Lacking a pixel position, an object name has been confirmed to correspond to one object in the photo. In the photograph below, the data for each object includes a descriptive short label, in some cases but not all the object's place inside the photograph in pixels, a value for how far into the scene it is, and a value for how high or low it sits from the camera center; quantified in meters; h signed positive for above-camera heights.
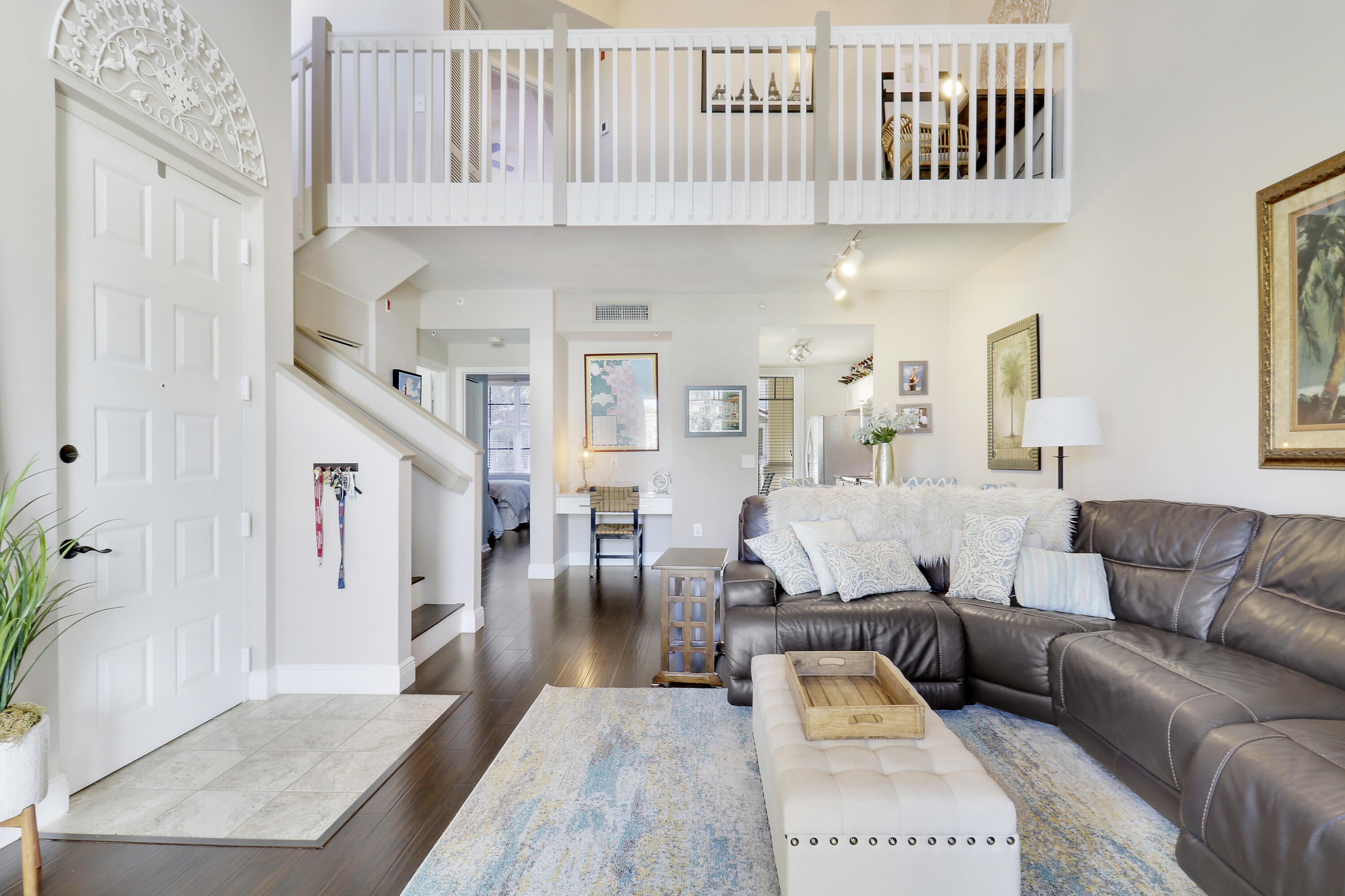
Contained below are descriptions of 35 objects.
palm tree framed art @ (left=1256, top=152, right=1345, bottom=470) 2.09 +0.46
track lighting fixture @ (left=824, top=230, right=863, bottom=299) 3.98 +1.26
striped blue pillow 2.59 -0.61
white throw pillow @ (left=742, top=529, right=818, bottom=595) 2.96 -0.56
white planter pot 1.49 -0.81
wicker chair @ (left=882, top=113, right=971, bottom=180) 3.79 +1.93
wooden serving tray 1.66 -0.76
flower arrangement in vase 3.94 +0.06
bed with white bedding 8.33 -0.78
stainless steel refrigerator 6.72 -0.05
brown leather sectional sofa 1.37 -0.73
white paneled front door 2.07 +0.03
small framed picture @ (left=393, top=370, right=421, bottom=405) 5.00 +0.57
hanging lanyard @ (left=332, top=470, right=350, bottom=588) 2.92 -0.21
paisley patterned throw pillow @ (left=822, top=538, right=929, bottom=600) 2.85 -0.59
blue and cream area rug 1.60 -1.14
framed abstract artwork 6.20 +0.48
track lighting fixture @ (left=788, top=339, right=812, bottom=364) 7.67 +1.27
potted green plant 1.51 -0.57
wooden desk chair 5.44 -0.51
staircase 3.52 -0.29
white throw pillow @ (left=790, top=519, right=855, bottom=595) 2.91 -0.46
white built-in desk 5.68 -0.53
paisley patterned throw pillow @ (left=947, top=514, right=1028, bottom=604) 2.79 -0.54
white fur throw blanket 3.12 -0.33
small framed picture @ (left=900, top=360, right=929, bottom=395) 5.44 +0.62
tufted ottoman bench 1.34 -0.88
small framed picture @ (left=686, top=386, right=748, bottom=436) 5.63 +0.35
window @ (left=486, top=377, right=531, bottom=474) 9.81 +0.33
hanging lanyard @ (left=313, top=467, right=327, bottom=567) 2.92 -0.18
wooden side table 3.00 -0.88
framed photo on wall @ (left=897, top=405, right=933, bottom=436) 5.43 +0.24
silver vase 3.93 -0.11
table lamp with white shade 3.03 +0.12
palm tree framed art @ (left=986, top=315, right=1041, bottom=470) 4.06 +0.41
